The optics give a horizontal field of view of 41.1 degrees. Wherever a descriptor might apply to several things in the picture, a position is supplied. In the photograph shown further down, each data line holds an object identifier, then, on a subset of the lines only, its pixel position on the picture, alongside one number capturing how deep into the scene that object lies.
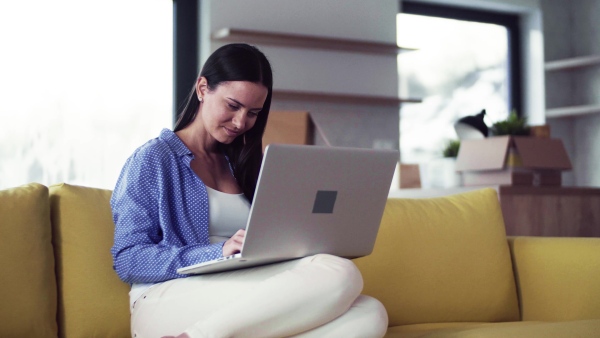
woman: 1.55
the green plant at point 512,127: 3.61
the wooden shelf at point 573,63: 5.21
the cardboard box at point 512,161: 3.46
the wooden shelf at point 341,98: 4.46
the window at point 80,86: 3.99
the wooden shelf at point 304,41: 4.30
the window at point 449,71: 5.16
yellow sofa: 1.78
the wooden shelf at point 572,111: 5.16
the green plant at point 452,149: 3.83
